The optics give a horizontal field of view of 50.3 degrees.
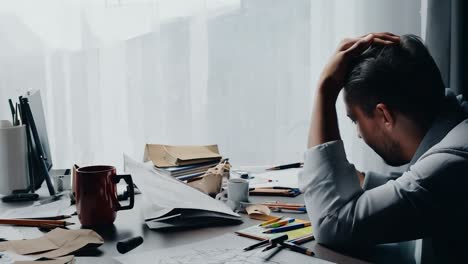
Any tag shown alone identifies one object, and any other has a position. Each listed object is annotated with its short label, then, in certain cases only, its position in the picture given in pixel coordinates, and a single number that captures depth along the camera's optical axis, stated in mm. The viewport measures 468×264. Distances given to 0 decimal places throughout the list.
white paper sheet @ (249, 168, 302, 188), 1481
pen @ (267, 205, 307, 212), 1188
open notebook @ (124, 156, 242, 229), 1074
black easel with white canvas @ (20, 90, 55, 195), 1310
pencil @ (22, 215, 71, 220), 1131
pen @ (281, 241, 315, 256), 888
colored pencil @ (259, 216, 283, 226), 1066
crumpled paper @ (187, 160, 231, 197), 1336
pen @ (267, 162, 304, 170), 1714
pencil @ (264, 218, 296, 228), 1048
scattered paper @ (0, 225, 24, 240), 1002
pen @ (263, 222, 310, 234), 1017
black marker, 910
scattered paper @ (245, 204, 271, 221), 1126
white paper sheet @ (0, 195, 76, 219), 1157
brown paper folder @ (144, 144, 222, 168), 1531
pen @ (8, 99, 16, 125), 1368
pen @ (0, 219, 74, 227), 1062
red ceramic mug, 1045
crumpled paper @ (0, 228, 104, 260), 891
